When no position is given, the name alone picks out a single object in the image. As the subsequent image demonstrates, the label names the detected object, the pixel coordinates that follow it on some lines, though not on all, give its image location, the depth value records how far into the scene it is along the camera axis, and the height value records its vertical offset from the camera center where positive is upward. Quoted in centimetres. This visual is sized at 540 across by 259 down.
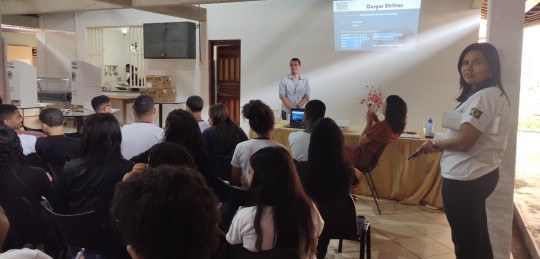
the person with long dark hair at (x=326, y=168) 227 -44
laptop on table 476 -34
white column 237 +2
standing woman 194 -27
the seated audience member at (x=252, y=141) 265 -34
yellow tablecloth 409 -86
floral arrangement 635 -14
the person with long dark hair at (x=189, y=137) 254 -31
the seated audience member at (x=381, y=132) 365 -37
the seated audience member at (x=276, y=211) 157 -47
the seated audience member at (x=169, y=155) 196 -33
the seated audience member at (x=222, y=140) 315 -41
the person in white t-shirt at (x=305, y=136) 308 -35
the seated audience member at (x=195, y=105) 379 -16
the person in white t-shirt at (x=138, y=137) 296 -36
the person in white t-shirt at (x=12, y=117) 336 -26
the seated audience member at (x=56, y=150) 278 -43
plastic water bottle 429 -40
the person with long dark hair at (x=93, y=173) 208 -43
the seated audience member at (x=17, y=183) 193 -50
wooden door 812 +20
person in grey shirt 597 +0
